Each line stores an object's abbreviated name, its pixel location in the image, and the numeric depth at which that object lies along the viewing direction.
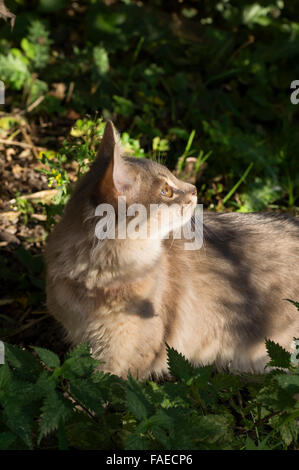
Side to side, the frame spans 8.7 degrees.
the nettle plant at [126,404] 1.67
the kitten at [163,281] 1.79
